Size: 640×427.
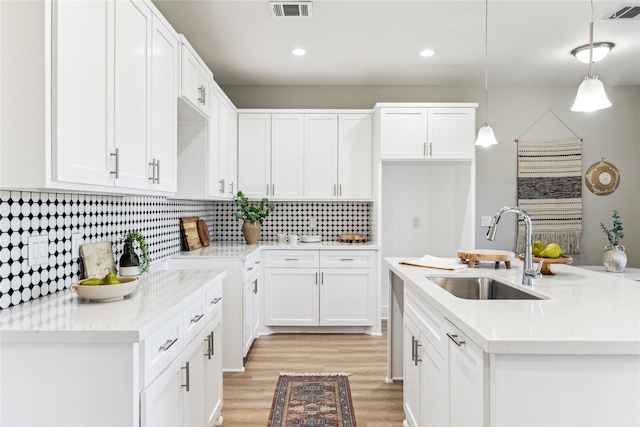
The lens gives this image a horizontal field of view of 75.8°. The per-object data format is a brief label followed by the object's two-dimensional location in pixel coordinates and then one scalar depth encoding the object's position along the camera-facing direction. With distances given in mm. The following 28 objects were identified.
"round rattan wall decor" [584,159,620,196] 4559
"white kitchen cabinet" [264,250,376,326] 3990
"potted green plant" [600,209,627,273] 3914
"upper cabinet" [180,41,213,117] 2539
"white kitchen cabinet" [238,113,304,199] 4258
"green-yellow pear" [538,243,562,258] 2219
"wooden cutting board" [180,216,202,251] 3463
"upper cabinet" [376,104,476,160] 4062
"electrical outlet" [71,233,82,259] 1928
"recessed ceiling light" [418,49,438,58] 3529
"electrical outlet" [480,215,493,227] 4566
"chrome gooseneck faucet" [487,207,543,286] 1920
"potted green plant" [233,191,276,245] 4000
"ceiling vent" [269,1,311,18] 2666
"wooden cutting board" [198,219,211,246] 3803
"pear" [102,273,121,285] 1681
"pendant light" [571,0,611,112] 1976
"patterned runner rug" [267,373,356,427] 2410
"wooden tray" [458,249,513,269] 2396
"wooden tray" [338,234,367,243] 4285
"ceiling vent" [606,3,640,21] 2730
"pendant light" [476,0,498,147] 3002
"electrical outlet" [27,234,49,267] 1658
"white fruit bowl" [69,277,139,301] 1594
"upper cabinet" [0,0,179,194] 1302
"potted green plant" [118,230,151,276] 2232
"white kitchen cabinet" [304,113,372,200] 4250
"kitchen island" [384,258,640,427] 1133
